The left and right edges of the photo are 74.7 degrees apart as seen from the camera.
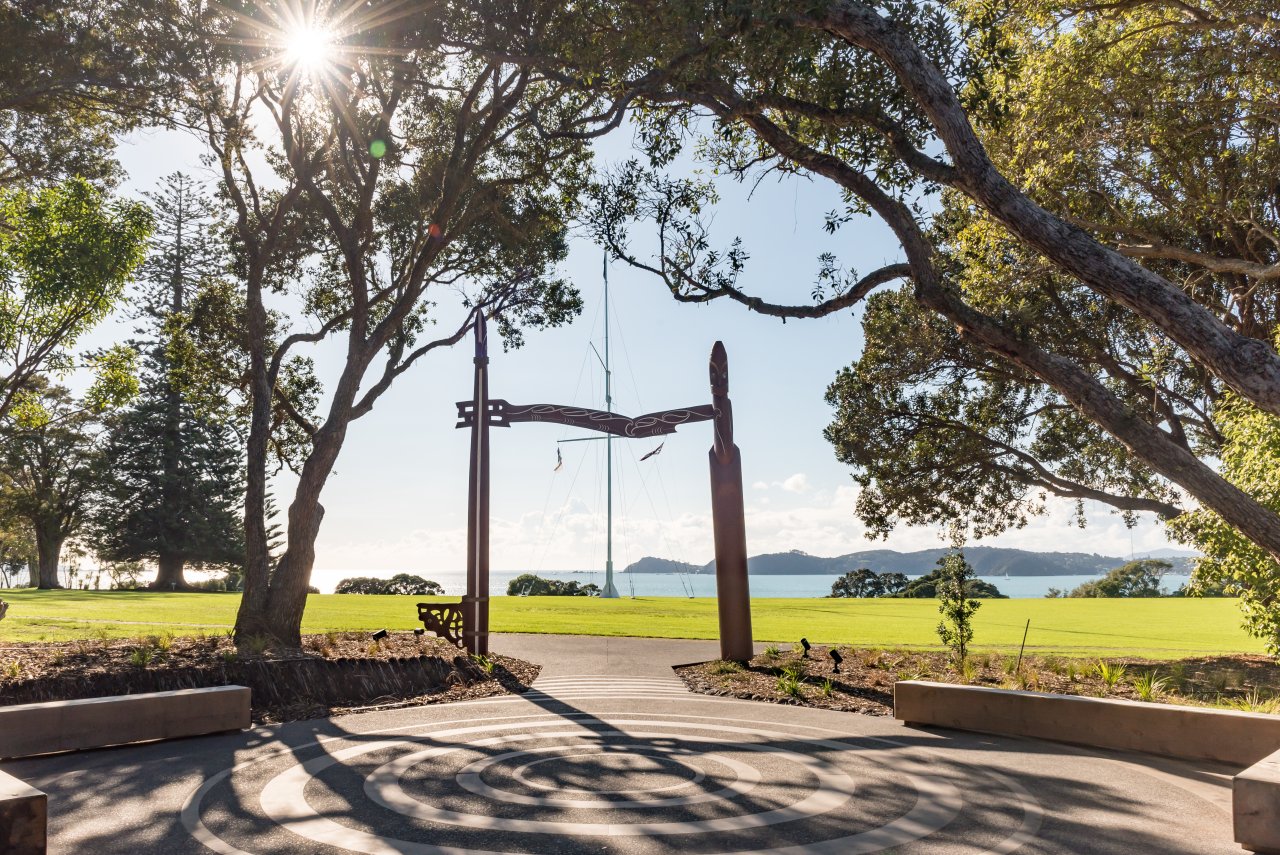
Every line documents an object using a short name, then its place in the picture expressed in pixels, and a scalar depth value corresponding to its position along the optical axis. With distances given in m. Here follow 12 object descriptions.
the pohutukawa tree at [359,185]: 15.09
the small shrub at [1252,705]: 9.91
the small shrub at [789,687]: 13.24
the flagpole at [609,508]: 36.03
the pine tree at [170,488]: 47.34
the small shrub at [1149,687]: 11.02
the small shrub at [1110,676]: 12.51
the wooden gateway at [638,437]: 16.86
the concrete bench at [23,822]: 5.14
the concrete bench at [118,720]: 8.83
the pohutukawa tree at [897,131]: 9.77
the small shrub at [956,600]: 14.96
